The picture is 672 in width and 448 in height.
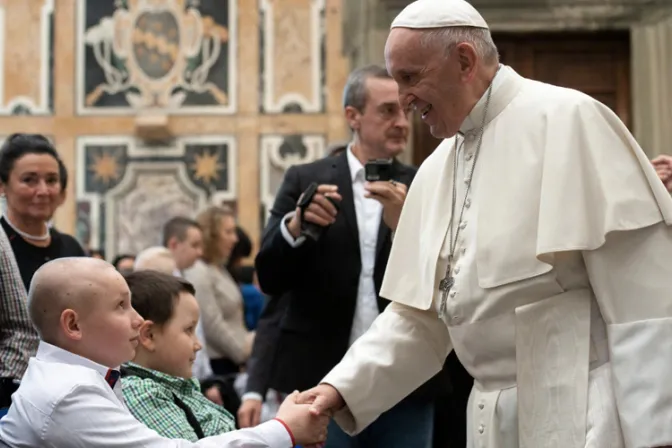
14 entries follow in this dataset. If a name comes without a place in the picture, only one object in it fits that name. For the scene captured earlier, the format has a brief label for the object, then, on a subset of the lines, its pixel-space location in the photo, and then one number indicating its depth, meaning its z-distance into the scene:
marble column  6.37
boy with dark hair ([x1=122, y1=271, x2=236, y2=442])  3.11
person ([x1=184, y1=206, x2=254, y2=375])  5.95
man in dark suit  3.64
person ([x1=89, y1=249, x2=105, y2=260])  8.68
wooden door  6.68
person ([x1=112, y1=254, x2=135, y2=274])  7.09
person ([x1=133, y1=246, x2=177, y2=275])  5.36
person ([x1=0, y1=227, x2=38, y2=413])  3.08
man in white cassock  2.51
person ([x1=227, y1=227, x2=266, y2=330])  7.26
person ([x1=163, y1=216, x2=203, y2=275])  6.36
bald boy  2.57
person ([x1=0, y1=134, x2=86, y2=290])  3.80
